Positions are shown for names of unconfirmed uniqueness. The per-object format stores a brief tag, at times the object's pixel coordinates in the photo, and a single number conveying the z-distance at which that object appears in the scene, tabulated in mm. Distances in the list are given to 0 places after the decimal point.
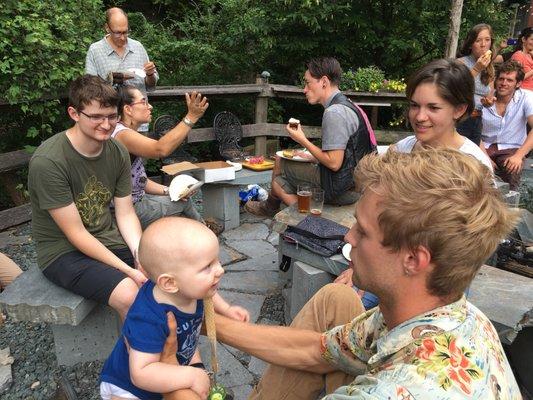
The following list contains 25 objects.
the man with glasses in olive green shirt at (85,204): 2387
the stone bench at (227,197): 4754
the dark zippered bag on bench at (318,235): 2893
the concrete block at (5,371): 2627
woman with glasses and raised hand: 3311
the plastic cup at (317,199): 3594
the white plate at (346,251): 2853
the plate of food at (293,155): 4159
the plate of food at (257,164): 5050
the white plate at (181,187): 3752
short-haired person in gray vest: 3453
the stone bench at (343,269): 2284
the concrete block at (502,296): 2255
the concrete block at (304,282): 2918
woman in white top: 2523
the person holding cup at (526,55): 5645
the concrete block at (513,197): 3404
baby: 1587
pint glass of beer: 3490
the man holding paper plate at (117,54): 4777
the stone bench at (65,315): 2363
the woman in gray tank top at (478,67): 4387
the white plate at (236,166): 4937
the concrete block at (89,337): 2748
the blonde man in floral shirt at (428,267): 1021
